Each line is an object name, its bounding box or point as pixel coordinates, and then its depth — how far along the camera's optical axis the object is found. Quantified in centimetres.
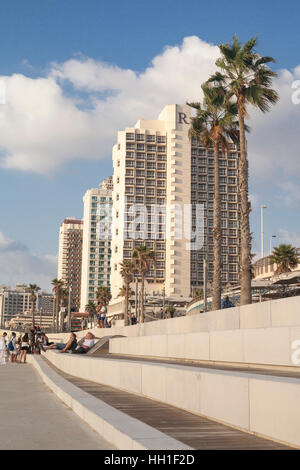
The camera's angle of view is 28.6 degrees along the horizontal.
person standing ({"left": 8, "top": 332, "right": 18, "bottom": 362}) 2912
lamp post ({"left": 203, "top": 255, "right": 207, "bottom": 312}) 3256
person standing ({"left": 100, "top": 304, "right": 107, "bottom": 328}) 4448
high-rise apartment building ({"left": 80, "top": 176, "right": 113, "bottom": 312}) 17712
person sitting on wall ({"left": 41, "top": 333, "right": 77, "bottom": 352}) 2173
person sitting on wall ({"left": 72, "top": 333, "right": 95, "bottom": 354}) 2168
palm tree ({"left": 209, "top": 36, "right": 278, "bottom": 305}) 2319
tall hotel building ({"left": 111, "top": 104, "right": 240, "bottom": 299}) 12200
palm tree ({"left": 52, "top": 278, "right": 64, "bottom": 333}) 12294
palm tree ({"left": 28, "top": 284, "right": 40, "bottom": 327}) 12106
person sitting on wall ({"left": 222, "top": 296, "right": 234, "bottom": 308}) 2313
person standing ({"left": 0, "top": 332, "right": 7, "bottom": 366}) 2718
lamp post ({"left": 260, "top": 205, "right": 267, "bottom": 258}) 8056
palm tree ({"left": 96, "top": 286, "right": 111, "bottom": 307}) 11624
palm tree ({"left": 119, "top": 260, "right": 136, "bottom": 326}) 8583
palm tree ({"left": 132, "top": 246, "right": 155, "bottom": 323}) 7806
